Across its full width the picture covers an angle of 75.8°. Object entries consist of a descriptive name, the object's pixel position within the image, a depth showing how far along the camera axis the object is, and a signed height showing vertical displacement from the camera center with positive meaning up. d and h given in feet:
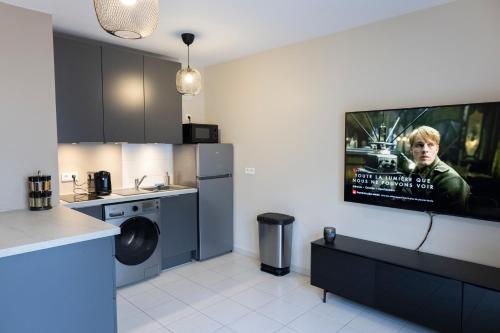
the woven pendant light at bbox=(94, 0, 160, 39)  4.49 +1.89
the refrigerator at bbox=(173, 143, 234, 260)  12.86 -1.55
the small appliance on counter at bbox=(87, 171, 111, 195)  11.19 -1.25
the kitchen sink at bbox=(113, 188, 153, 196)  11.57 -1.64
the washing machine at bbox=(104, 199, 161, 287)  10.49 -3.17
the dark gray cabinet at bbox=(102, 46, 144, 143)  10.89 +1.83
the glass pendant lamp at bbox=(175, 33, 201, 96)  9.72 +2.01
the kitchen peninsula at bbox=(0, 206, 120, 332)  5.49 -2.39
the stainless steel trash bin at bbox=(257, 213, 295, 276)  11.54 -3.44
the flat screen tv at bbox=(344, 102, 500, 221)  7.58 -0.29
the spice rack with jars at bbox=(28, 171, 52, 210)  8.18 -1.16
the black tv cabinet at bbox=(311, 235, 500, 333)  6.97 -3.34
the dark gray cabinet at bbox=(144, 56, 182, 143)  12.02 +1.74
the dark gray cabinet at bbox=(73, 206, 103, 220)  9.78 -1.97
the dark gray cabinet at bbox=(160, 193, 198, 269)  11.87 -3.08
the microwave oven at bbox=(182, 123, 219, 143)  13.07 +0.59
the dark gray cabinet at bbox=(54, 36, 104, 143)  9.77 +1.79
